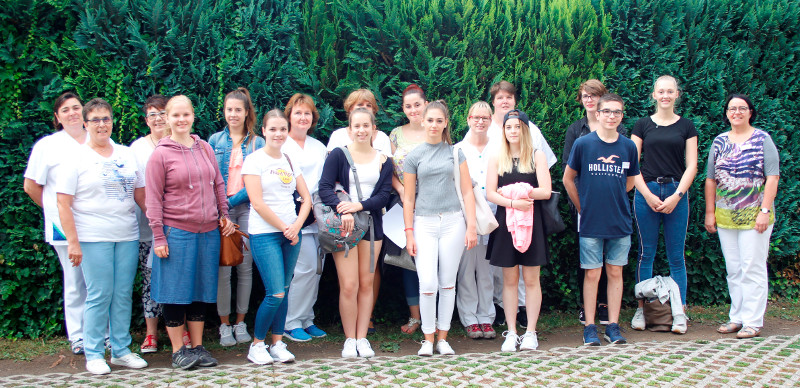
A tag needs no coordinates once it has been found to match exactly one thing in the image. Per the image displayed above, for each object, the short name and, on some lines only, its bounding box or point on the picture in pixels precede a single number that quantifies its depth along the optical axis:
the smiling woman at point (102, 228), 4.50
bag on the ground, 5.62
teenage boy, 5.24
